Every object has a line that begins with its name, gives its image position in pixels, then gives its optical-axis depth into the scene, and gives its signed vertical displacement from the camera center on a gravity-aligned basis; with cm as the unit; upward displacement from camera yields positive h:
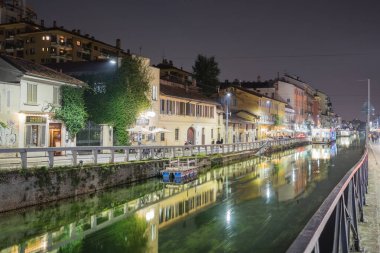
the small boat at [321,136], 9706 +42
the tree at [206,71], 8075 +1370
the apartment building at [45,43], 8281 +2016
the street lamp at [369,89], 5206 +636
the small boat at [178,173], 2781 -251
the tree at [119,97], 3553 +362
